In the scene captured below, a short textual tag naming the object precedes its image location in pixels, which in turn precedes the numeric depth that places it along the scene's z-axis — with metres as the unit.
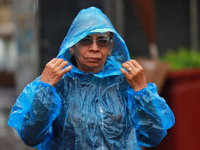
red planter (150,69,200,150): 8.41
